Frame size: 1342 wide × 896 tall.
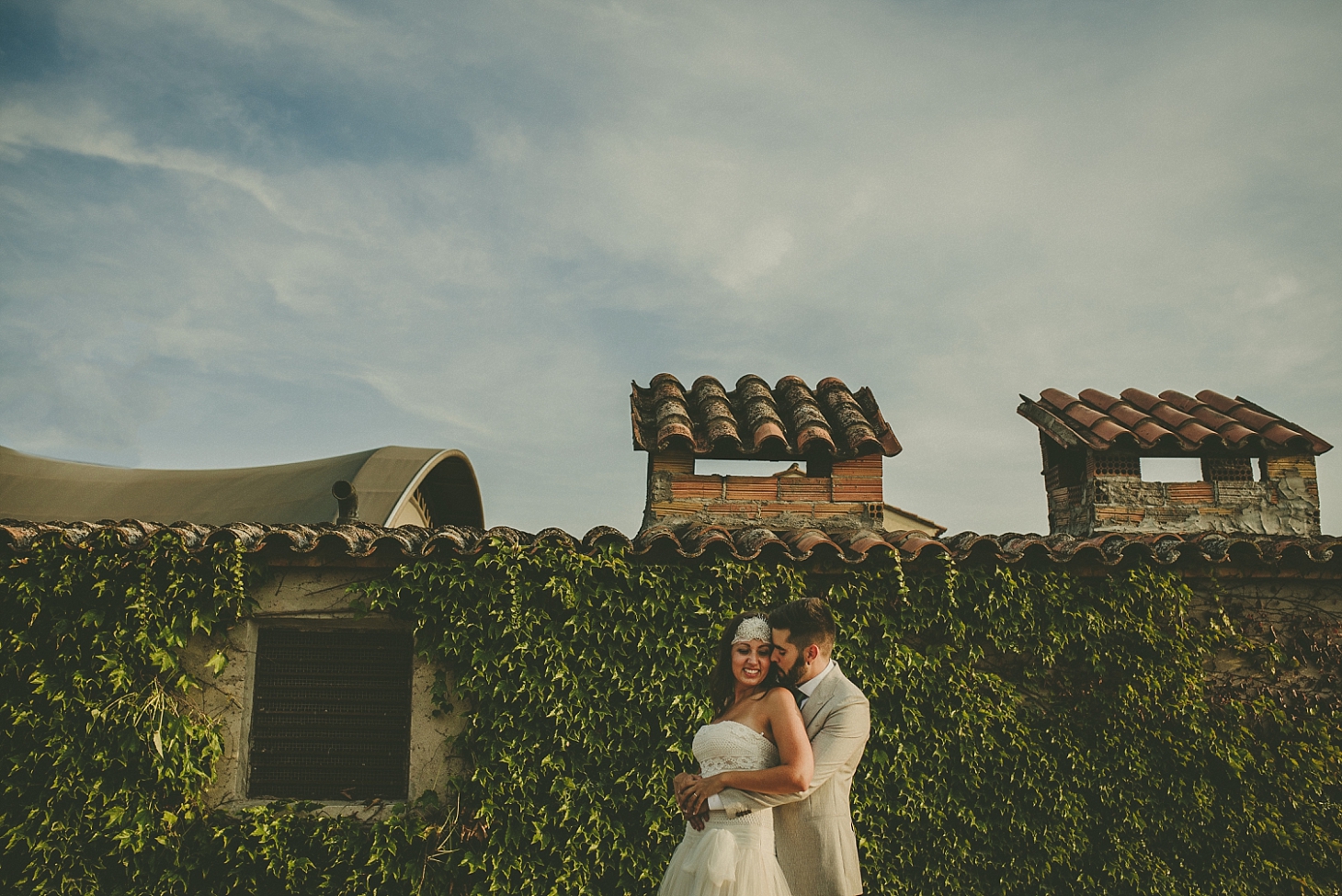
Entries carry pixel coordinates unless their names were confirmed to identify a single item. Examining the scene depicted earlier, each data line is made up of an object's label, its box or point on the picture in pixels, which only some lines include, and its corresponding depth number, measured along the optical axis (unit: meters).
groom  3.36
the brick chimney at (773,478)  7.96
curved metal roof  10.95
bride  3.24
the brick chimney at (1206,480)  8.61
